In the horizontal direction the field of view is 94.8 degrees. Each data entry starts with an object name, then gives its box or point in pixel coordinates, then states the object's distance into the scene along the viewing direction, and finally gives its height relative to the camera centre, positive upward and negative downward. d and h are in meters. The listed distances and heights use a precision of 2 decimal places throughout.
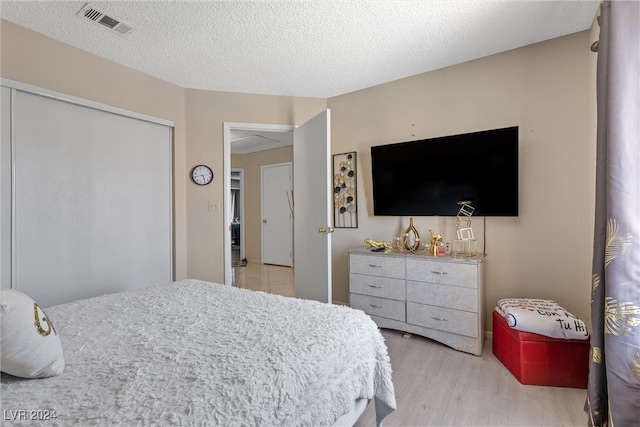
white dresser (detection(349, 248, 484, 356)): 2.25 -0.73
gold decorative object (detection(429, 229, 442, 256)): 2.49 -0.30
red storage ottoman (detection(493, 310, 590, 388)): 1.82 -0.97
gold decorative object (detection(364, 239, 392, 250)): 2.85 -0.37
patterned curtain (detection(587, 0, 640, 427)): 1.14 -0.05
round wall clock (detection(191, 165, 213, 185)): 3.14 +0.36
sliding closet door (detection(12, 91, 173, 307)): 2.10 +0.06
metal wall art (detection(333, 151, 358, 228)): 3.26 +0.18
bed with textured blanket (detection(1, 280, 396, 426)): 0.73 -0.48
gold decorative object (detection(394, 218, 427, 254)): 2.68 -0.32
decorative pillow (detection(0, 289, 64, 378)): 0.78 -0.37
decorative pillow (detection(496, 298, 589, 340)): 1.81 -0.73
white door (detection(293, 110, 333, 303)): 2.65 -0.02
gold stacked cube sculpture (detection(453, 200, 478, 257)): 2.50 -0.23
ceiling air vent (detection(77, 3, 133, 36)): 1.91 +1.29
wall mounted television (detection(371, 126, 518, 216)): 2.32 +0.28
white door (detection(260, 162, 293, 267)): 5.70 -0.15
